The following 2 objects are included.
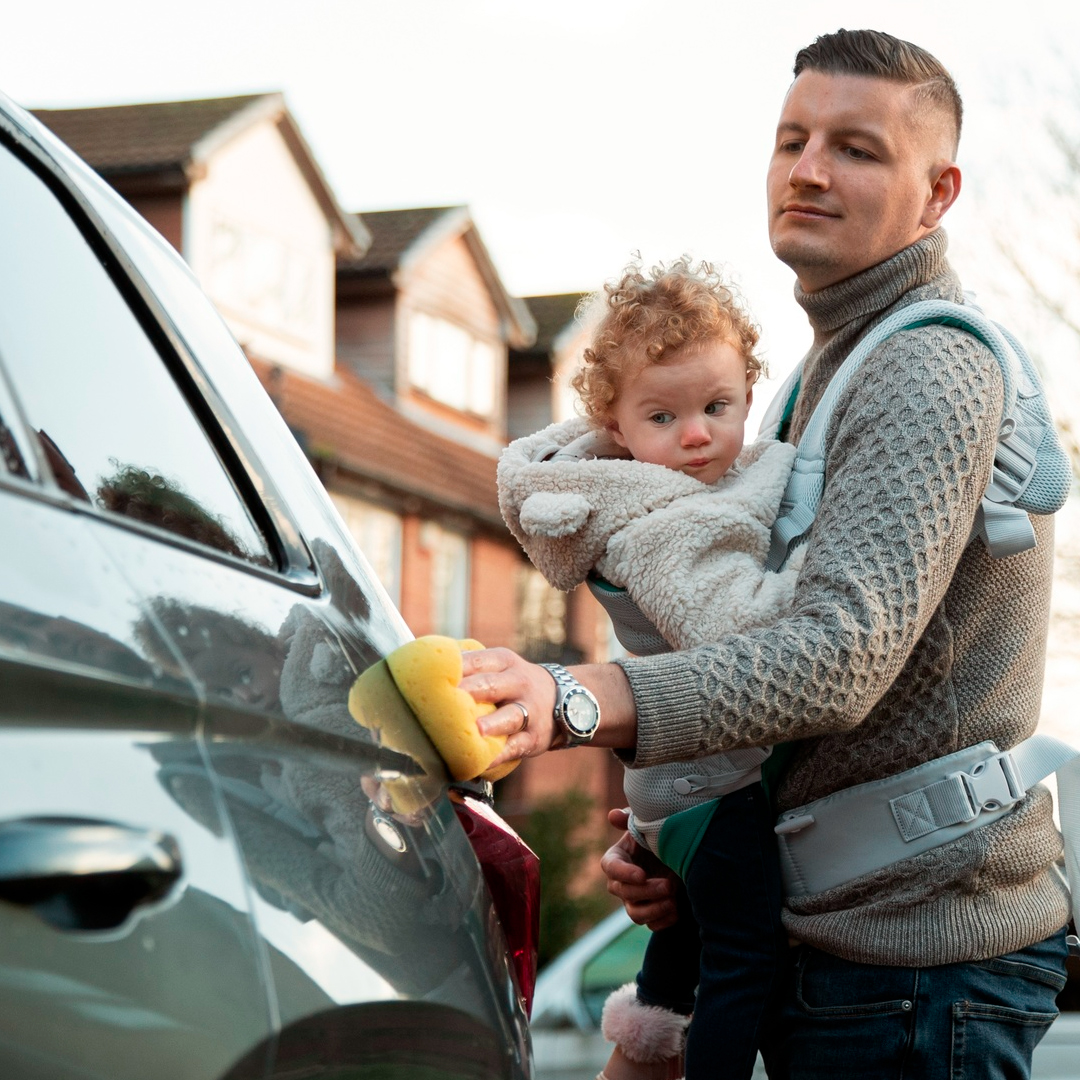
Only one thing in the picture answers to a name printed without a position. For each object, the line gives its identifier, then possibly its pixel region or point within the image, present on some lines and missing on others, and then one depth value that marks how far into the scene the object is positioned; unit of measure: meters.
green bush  19.12
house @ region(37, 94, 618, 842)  18.28
